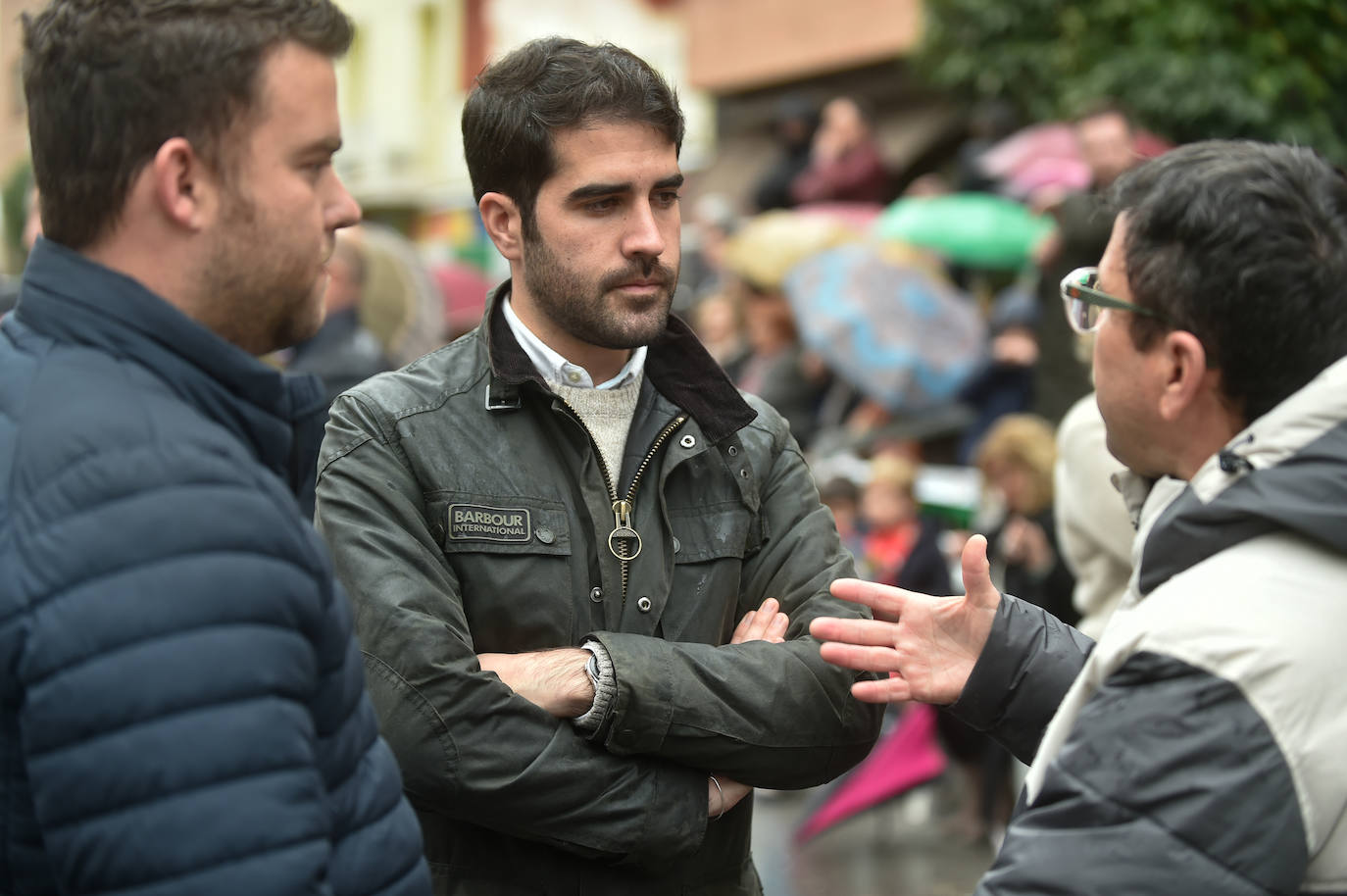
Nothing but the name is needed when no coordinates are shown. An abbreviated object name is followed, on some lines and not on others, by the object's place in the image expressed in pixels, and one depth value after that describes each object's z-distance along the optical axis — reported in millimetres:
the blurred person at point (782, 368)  9289
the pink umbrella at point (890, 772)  6988
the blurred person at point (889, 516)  7846
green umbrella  10484
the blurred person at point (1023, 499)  6312
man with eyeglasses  2037
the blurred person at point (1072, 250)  7027
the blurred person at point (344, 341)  5699
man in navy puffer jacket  1658
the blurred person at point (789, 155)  13391
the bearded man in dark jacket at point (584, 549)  2729
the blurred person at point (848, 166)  12586
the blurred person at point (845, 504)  8352
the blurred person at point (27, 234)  5621
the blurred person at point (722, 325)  10180
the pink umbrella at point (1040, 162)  9664
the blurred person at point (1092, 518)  4457
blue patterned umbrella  9000
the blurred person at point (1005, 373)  8977
